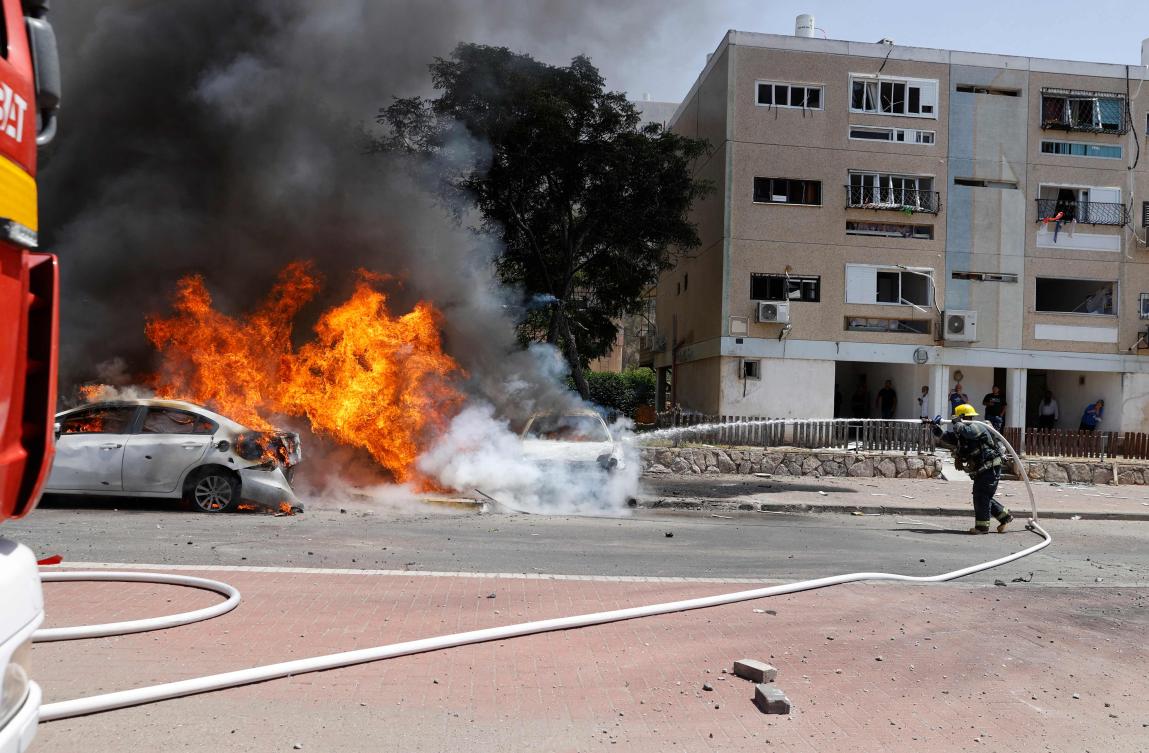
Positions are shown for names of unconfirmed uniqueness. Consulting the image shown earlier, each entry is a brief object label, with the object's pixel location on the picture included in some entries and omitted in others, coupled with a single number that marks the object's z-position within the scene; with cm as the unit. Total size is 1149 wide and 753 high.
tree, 2069
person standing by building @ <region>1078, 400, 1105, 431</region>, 2608
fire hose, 404
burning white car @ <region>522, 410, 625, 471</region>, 1292
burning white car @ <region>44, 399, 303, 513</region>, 1019
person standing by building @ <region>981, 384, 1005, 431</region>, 2366
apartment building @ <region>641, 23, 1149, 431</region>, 2672
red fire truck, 257
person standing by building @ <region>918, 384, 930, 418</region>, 2717
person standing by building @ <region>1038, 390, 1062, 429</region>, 2627
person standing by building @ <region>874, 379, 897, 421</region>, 2711
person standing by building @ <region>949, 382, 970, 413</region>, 2206
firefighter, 1095
